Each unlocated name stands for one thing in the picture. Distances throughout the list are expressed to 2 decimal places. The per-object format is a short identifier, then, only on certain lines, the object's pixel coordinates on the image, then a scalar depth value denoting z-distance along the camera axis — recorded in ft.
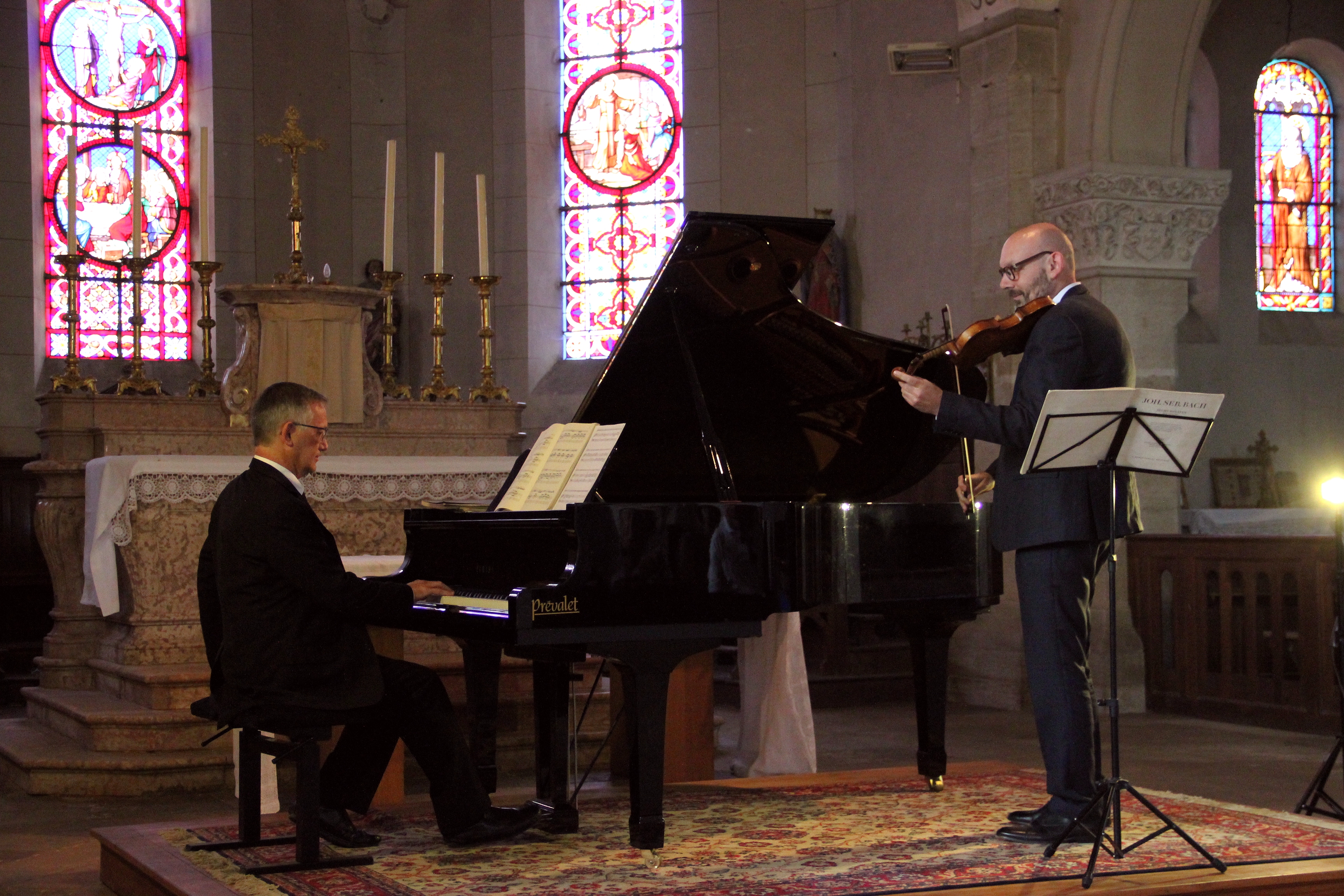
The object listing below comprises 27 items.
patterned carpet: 12.89
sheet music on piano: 14.14
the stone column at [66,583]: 23.77
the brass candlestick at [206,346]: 23.08
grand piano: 13.41
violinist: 13.64
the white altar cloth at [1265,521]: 33.71
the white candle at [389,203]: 21.90
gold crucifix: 23.56
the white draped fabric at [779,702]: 19.72
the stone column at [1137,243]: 27.91
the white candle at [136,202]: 22.56
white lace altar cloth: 21.09
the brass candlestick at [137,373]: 23.15
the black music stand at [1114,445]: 12.52
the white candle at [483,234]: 22.72
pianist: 13.24
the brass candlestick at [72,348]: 23.21
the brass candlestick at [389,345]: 22.88
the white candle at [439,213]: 22.98
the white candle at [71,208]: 22.41
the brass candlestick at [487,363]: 23.36
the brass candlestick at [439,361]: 23.25
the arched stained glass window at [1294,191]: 41.34
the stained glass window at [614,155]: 39.70
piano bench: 13.10
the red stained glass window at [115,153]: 37.65
